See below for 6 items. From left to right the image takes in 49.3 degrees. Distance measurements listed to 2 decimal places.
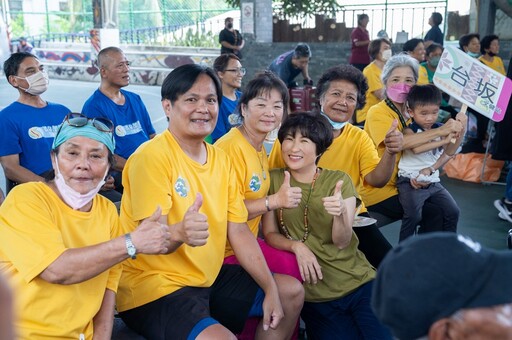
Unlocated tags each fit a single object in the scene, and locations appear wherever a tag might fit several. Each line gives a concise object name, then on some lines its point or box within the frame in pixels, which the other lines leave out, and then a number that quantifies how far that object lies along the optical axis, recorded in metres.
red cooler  7.32
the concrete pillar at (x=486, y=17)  10.91
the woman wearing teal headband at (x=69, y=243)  1.79
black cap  0.94
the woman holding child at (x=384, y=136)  3.31
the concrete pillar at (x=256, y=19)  12.89
